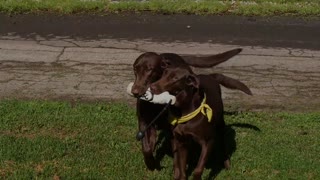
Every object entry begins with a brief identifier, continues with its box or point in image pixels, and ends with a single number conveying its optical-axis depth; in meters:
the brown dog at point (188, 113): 4.72
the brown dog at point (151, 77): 4.77
